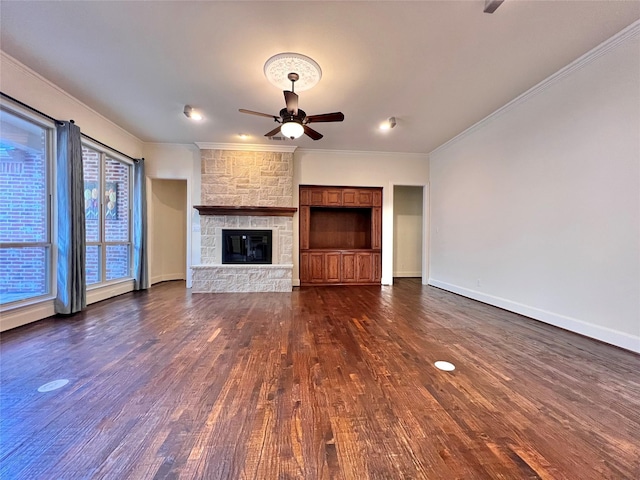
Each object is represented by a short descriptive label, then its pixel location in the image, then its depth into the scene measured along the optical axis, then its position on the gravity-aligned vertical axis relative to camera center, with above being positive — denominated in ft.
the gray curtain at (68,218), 11.73 +0.88
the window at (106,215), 14.32 +1.35
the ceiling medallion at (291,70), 9.09 +6.16
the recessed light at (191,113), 12.95 +6.45
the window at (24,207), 10.07 +1.26
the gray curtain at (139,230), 17.65 +0.51
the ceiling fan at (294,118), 9.75 +4.84
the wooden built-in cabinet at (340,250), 20.36 -0.95
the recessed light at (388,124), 14.34 +6.52
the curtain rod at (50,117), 9.72 +5.19
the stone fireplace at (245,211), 17.88 +1.85
